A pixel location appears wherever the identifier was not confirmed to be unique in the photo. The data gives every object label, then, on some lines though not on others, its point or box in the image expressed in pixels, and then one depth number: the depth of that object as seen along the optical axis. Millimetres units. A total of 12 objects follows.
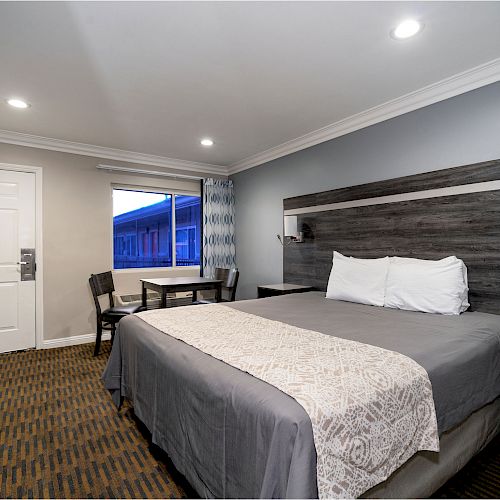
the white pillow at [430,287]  2359
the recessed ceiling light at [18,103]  2922
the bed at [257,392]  1069
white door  3826
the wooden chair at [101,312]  3656
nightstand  3709
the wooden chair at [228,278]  4297
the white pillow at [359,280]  2760
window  4746
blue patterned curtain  5094
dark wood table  3674
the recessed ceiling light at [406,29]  1975
